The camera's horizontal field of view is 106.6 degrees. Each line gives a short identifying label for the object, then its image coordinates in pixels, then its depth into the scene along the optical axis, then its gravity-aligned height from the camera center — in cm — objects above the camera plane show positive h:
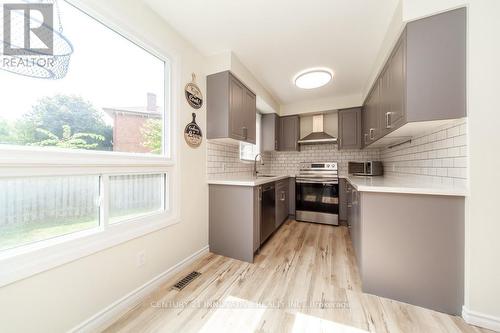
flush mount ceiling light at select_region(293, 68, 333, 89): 274 +136
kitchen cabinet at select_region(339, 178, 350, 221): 344 -64
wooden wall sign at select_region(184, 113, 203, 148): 208 +37
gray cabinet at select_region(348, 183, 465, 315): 135 -64
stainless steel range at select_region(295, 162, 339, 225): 345 -52
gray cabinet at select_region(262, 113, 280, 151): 397 +74
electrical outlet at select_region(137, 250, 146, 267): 155 -78
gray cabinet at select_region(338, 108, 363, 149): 357 +73
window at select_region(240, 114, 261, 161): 343 +32
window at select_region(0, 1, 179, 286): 100 +10
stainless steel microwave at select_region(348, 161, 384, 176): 303 -3
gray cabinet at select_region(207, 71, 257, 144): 227 +75
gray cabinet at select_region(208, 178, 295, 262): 216 -65
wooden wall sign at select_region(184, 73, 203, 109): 209 +83
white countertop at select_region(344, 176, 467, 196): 131 -17
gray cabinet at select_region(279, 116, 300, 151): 405 +73
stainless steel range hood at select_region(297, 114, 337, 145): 377 +63
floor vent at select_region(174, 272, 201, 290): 170 -110
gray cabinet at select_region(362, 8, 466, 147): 130 +70
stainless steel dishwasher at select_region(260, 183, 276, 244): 246 -66
